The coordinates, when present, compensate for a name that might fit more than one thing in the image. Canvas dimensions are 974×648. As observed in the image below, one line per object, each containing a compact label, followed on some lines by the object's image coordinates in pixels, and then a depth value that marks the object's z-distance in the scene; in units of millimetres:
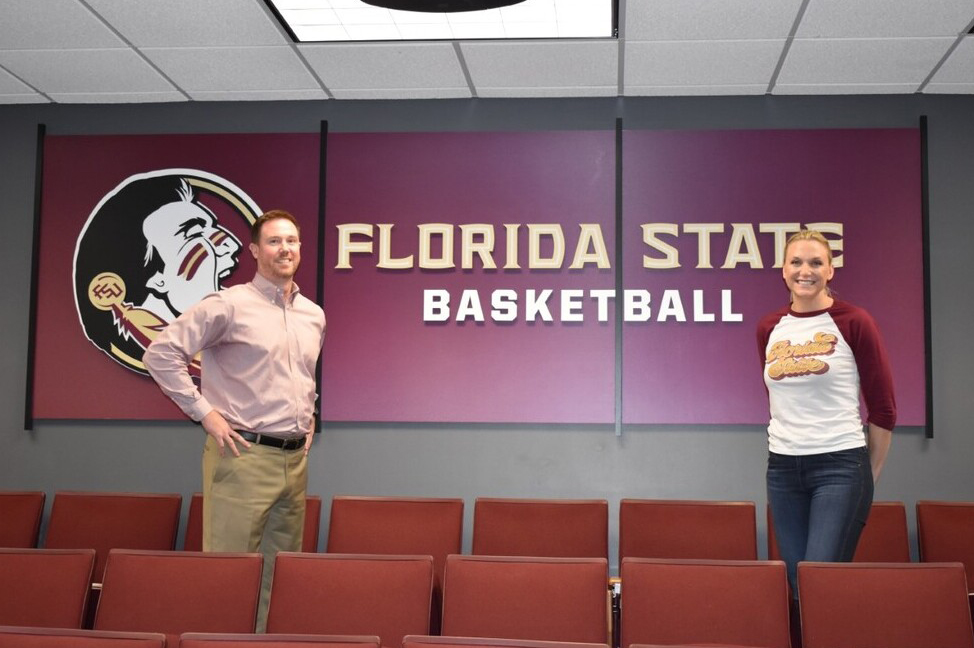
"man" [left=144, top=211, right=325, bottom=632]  3119
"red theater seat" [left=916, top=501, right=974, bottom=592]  4117
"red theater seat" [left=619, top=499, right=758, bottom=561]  4004
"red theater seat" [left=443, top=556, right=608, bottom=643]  2592
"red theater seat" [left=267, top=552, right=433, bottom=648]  2639
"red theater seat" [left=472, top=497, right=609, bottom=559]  3971
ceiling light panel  4062
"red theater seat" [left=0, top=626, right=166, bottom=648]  2021
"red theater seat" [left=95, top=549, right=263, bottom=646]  2641
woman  2859
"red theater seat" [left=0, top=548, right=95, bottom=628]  2688
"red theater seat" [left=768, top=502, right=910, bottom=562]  4129
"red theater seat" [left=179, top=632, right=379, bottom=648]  1999
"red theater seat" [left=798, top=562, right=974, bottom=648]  2525
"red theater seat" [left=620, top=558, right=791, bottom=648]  2566
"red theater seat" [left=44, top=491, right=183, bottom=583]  4398
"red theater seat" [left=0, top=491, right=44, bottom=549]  4445
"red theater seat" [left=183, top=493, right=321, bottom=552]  4426
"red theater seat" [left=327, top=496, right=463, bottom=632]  4004
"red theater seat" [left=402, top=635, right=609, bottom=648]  2000
